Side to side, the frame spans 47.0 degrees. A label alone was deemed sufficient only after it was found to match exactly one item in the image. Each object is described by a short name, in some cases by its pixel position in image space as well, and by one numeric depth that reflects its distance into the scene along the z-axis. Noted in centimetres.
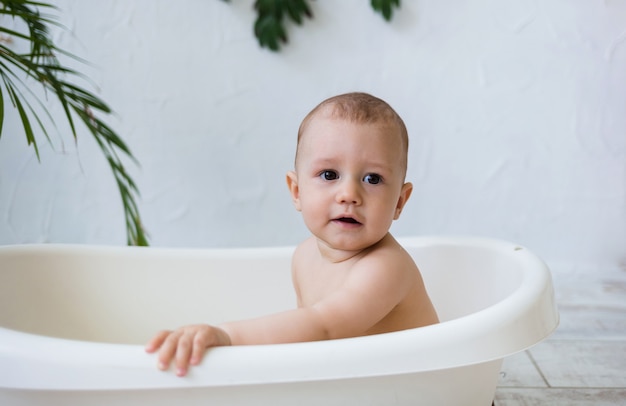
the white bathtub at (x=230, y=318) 75
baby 96
